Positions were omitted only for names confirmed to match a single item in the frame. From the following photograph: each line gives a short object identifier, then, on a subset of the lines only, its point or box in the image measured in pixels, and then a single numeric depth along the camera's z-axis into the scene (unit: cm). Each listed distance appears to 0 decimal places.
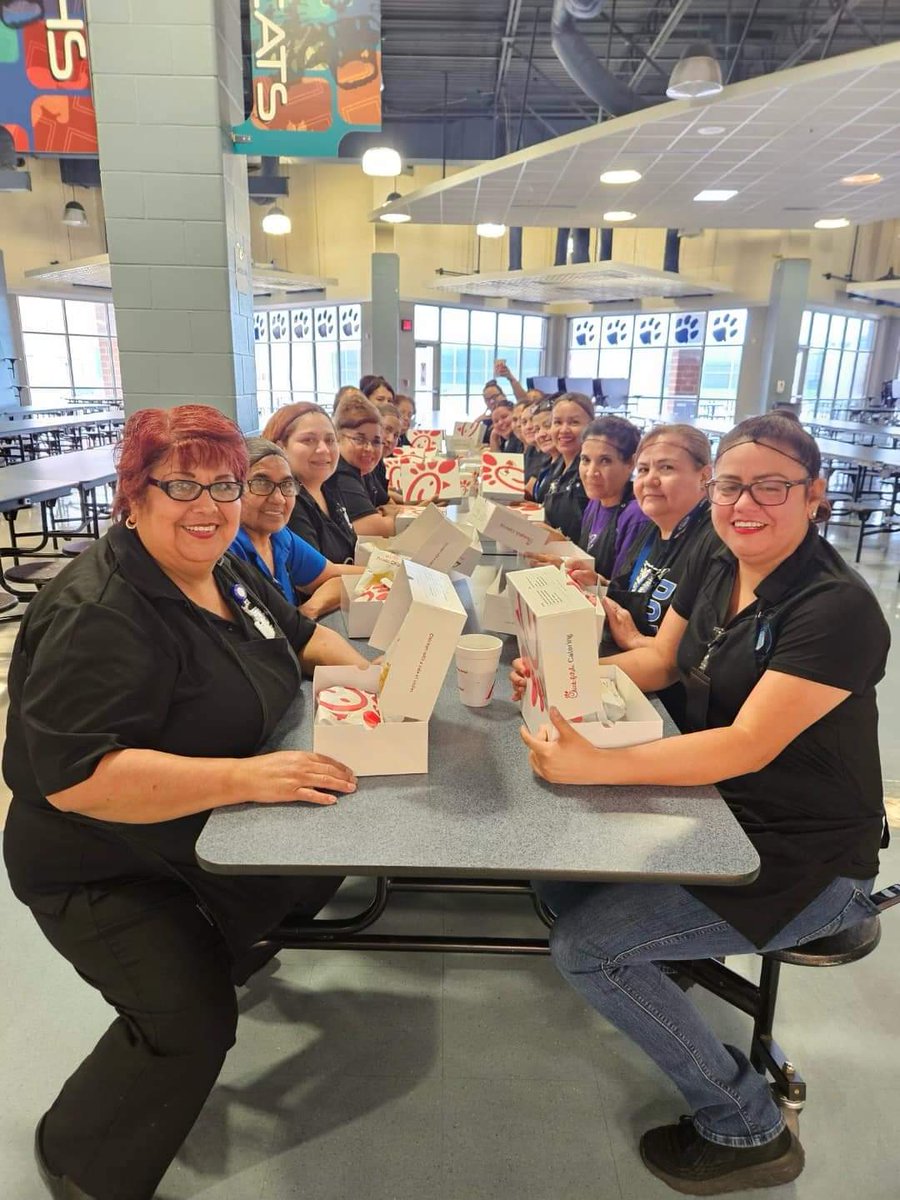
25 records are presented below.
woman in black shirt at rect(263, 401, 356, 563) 271
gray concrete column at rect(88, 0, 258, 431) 338
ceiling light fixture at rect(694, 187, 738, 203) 738
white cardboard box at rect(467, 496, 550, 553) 245
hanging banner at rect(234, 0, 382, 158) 331
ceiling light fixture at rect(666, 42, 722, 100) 436
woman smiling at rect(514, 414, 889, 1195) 128
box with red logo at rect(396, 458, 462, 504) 379
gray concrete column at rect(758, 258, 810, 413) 1249
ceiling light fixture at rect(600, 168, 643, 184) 664
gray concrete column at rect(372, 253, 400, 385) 1229
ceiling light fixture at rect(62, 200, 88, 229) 1075
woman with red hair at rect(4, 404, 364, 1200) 118
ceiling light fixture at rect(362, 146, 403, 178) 511
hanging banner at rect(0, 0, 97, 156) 324
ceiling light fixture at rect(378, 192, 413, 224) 786
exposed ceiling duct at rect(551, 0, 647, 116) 571
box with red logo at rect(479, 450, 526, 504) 384
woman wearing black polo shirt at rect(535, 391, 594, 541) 371
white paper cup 159
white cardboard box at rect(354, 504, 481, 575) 215
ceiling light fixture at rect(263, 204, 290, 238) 905
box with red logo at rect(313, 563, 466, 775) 124
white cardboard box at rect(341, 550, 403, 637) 203
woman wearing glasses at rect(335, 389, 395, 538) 342
